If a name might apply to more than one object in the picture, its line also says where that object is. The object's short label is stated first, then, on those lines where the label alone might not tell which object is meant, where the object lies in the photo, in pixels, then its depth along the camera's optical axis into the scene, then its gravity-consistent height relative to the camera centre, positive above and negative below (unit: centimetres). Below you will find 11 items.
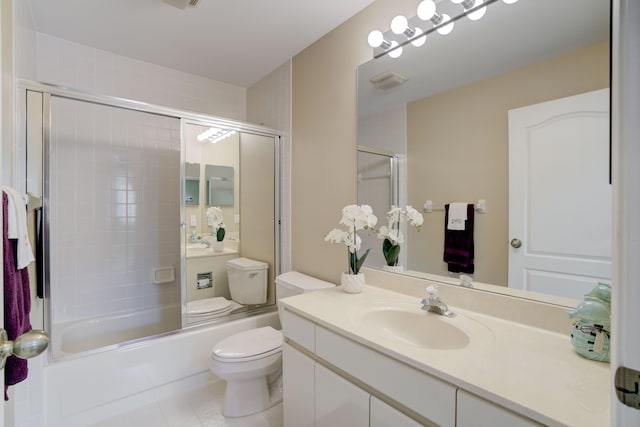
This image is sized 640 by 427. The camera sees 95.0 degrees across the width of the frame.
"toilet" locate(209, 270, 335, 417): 166 -89
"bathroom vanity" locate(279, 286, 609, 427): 74 -48
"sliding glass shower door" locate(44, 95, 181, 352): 223 -5
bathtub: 161 -101
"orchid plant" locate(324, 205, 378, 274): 159 -9
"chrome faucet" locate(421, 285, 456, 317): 128 -41
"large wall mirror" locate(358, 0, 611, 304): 105 +32
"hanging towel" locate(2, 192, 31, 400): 83 -28
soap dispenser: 87 -35
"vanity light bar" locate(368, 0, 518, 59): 136 +95
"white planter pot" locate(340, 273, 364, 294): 162 -40
